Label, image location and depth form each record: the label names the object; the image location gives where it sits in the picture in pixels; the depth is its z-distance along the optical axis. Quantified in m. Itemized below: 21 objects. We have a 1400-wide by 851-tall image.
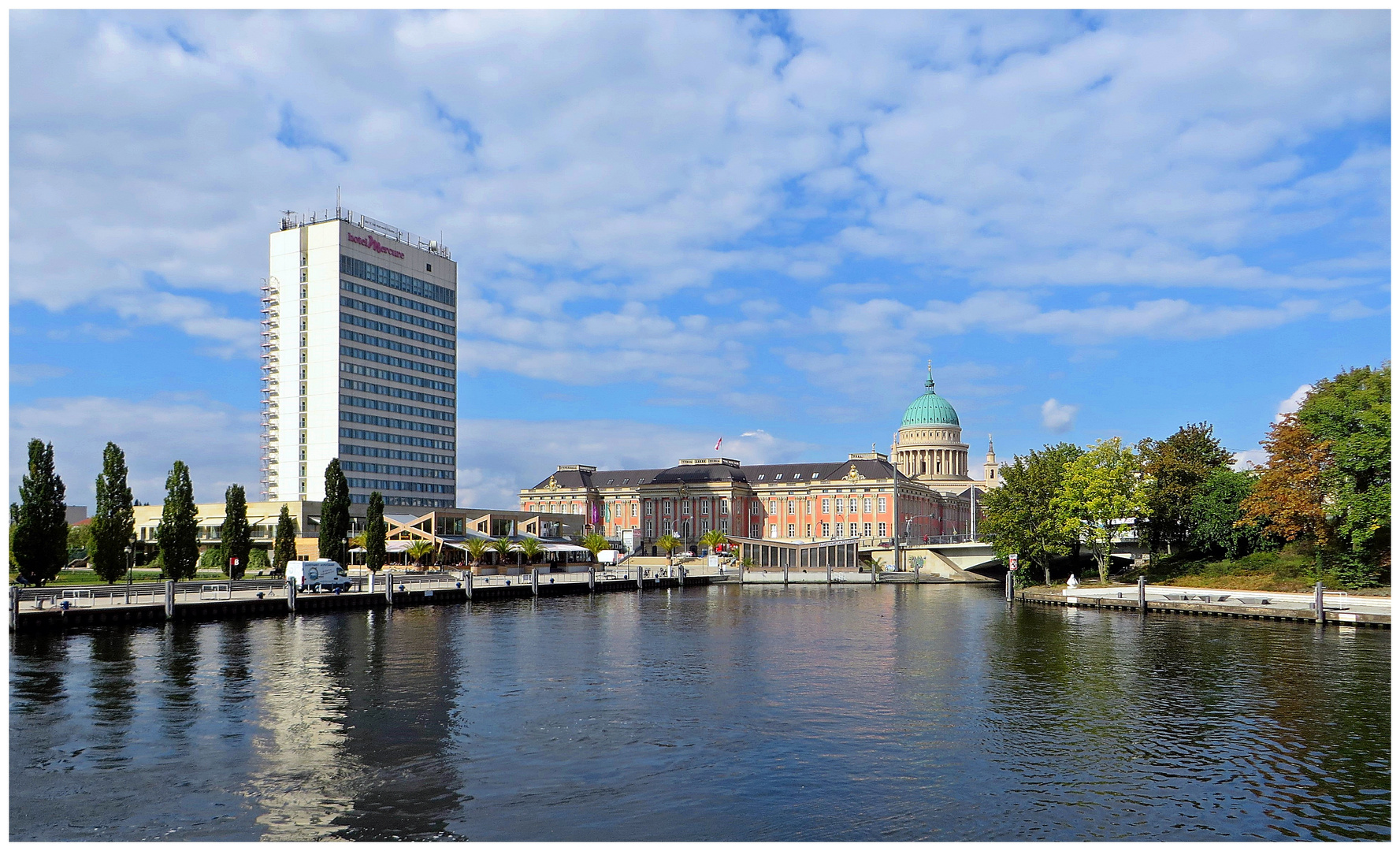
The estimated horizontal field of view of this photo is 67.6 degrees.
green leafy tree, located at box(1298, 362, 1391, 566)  75.69
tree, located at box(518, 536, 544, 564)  141.62
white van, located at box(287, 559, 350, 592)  93.12
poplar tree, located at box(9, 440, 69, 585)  81.50
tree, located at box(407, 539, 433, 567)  131.50
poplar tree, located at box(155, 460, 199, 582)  97.12
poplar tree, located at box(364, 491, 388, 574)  121.94
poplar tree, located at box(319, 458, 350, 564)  118.75
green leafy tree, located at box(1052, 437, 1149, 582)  109.50
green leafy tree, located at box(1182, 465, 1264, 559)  103.19
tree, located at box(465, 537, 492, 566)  134.12
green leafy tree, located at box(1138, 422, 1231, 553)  112.25
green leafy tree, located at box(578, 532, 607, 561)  170.50
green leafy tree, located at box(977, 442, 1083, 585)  113.19
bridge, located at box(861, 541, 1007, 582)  157.50
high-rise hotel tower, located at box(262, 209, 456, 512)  197.00
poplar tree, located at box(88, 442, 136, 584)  89.56
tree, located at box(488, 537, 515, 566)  139.25
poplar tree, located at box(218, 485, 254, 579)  109.56
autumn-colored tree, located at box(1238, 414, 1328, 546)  84.06
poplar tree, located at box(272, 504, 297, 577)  119.81
